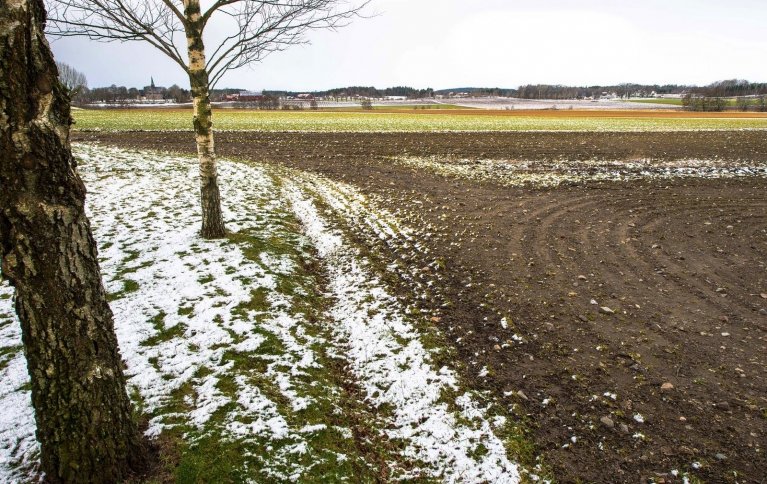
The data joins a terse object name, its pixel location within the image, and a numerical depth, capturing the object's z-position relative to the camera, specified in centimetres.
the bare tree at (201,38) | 745
